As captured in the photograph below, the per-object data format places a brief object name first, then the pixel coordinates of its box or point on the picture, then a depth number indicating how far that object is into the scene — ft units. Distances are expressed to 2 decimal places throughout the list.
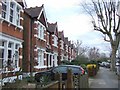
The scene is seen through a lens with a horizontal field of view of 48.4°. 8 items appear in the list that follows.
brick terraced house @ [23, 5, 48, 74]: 44.10
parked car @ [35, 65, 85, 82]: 35.34
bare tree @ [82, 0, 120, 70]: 75.68
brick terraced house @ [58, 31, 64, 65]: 85.98
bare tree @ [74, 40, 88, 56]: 167.47
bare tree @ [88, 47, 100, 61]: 192.01
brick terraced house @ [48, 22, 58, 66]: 69.18
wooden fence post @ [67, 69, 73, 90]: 16.24
